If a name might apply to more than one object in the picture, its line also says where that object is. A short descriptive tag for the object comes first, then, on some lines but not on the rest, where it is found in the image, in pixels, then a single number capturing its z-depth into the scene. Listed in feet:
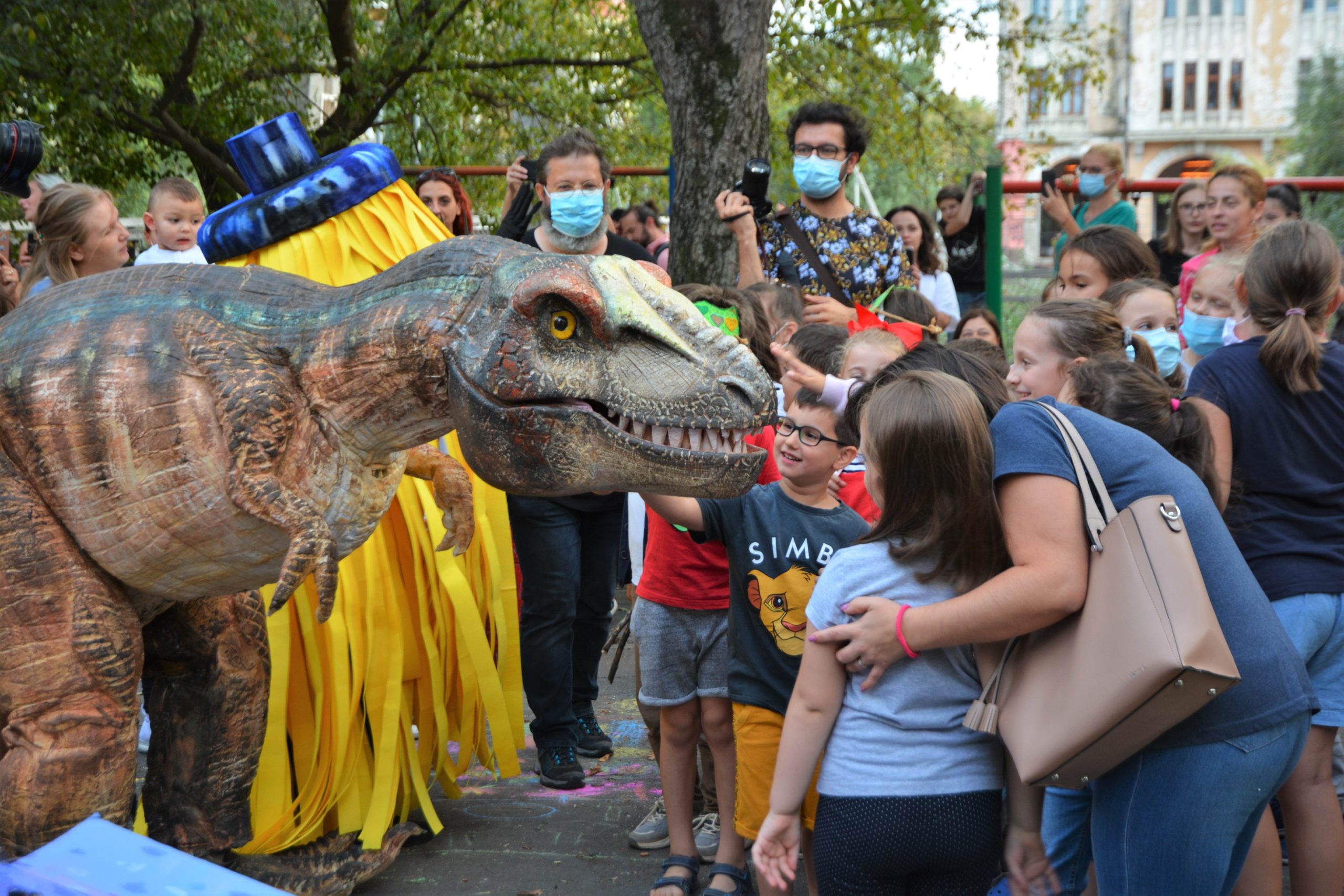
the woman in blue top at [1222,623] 6.31
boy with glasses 8.99
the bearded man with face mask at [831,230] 14.65
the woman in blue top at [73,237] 13.08
